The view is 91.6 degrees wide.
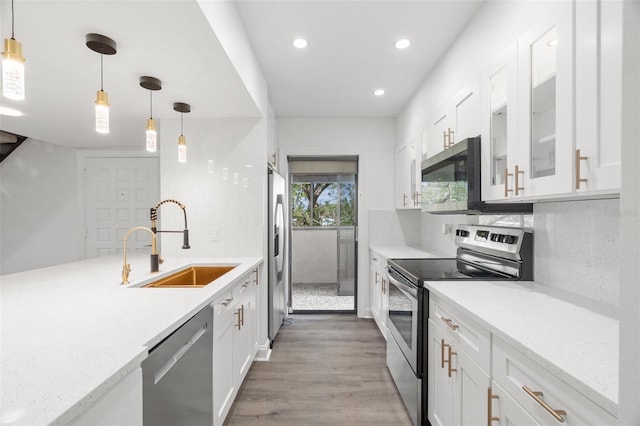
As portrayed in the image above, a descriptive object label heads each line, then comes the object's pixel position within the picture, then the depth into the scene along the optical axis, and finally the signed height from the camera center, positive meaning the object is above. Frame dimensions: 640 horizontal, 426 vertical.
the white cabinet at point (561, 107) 0.98 +0.41
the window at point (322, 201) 4.80 +0.19
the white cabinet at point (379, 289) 3.08 -0.84
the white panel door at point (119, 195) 4.20 +0.22
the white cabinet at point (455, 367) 1.23 -0.71
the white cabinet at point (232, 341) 1.67 -0.82
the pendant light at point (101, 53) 1.43 +0.81
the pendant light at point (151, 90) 1.83 +0.81
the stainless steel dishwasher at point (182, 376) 1.03 -0.64
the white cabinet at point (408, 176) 3.05 +0.39
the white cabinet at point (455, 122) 1.88 +0.64
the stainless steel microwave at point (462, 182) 1.78 +0.19
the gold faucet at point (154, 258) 2.03 -0.30
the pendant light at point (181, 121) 2.28 +0.81
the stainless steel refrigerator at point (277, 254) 2.98 -0.44
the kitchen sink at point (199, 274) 2.34 -0.49
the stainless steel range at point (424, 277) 1.76 -0.39
